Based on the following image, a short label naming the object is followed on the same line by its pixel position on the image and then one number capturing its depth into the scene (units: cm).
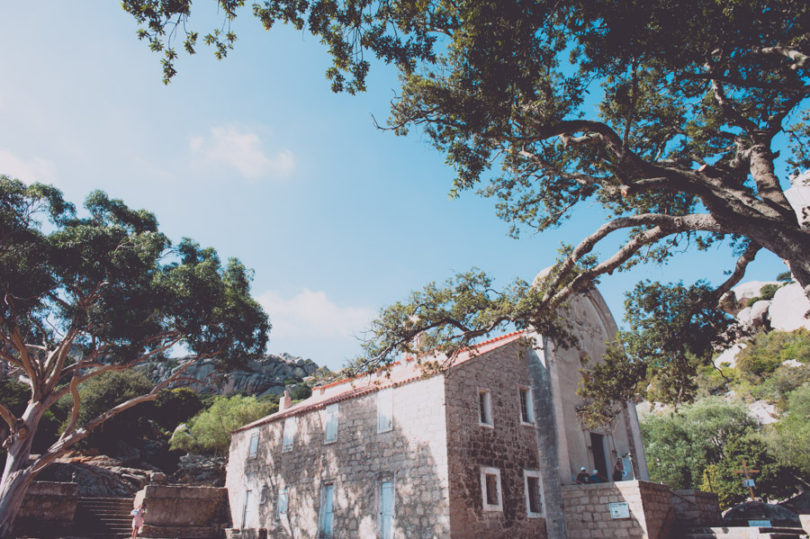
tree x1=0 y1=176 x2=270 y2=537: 1517
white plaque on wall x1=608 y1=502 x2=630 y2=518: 1360
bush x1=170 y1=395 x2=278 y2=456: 3366
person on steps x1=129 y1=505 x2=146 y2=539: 1728
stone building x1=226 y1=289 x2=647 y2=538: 1461
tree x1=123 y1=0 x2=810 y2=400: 723
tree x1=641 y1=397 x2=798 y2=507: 2708
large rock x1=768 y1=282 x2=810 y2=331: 4928
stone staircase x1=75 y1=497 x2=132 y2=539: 1861
